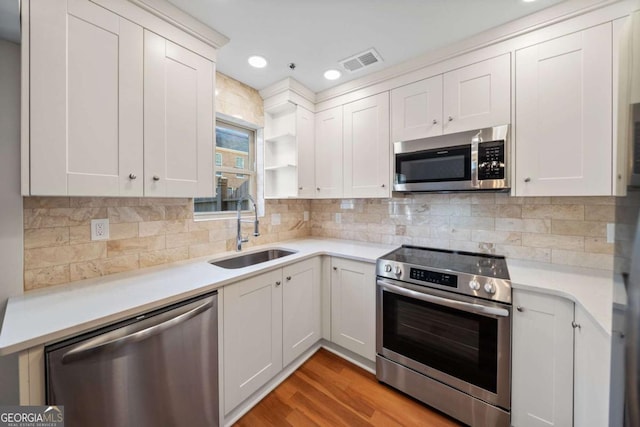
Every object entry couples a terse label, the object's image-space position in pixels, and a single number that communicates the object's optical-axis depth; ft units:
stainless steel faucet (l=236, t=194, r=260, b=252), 7.06
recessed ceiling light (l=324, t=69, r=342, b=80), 7.14
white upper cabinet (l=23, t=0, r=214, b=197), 3.50
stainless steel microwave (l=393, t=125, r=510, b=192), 5.32
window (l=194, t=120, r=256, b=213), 7.36
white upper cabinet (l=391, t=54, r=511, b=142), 5.35
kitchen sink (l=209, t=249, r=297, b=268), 6.65
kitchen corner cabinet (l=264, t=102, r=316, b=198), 8.06
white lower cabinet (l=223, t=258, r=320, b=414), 4.86
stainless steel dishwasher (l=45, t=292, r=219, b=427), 3.01
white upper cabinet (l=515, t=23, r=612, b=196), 4.42
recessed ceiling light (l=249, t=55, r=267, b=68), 6.33
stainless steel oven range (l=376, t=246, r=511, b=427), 4.52
